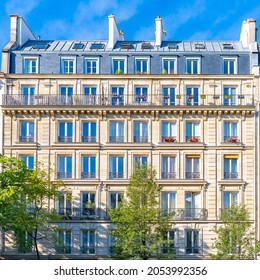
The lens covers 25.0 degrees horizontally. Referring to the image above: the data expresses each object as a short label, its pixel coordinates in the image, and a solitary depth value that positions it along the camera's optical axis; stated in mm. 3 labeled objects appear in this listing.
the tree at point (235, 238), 32875
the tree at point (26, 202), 31692
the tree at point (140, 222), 32844
